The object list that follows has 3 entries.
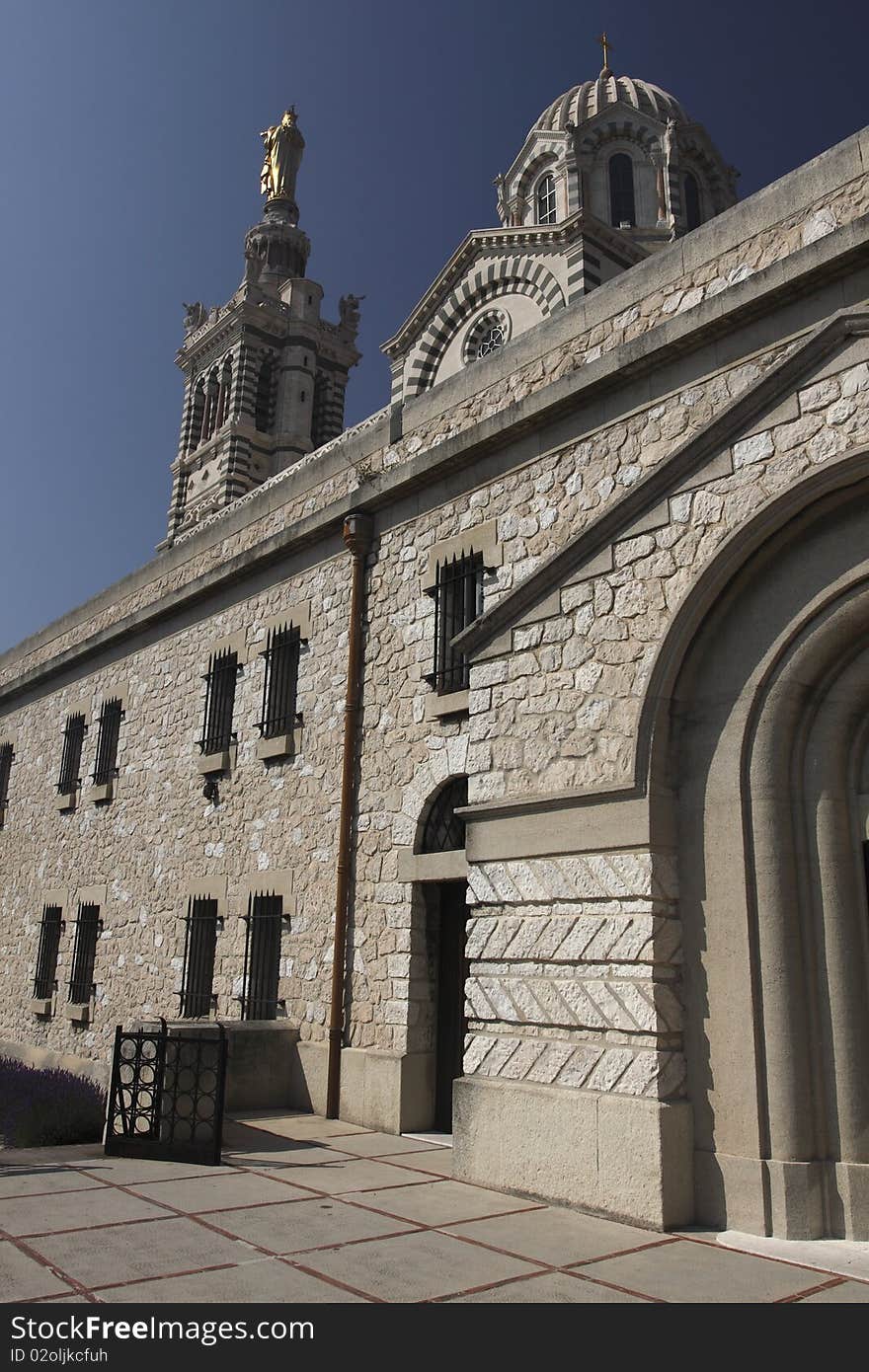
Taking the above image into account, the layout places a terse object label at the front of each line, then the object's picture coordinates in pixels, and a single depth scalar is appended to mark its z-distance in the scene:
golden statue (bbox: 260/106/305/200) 54.78
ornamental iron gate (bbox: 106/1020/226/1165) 7.14
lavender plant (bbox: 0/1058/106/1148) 8.42
